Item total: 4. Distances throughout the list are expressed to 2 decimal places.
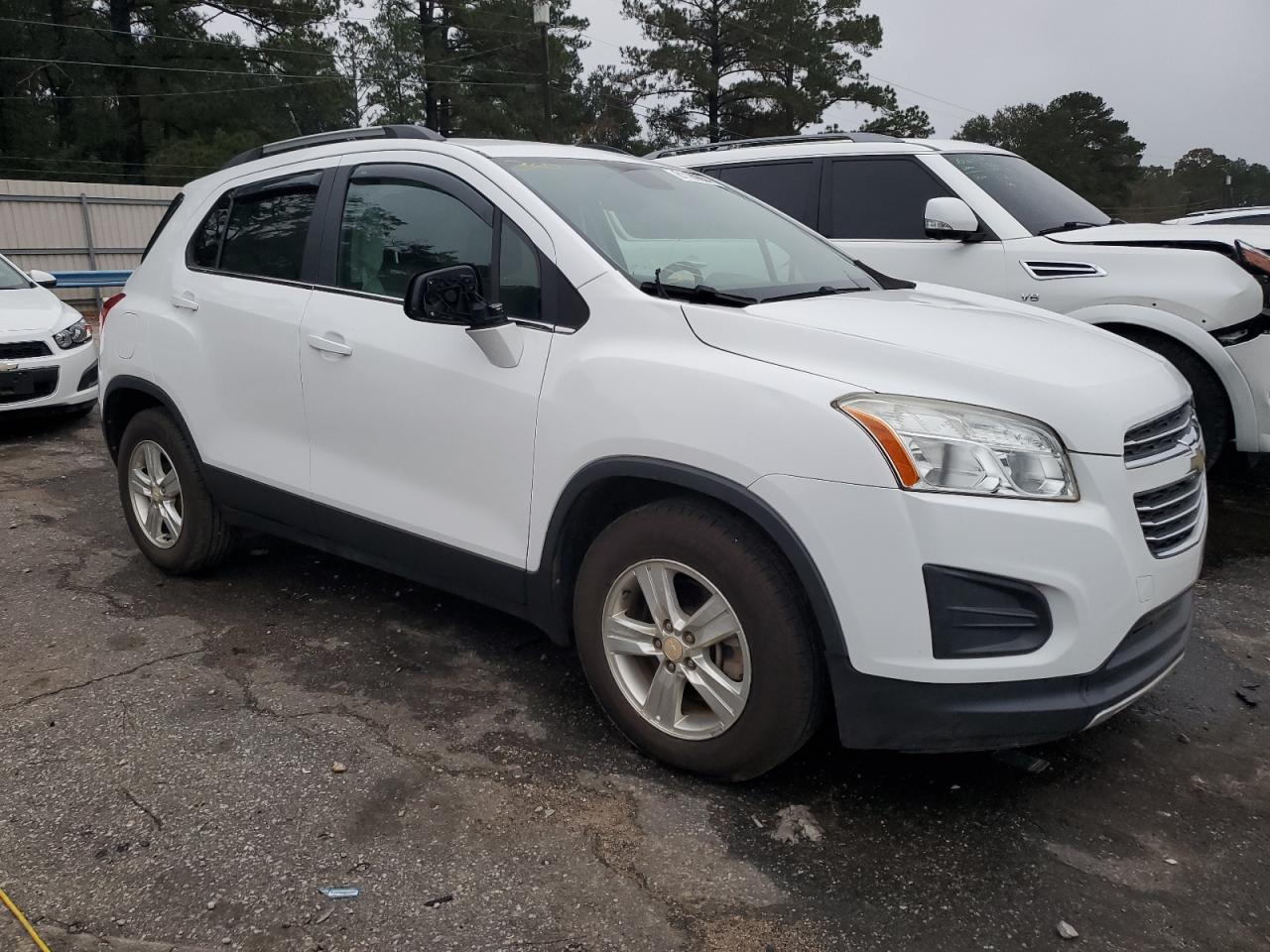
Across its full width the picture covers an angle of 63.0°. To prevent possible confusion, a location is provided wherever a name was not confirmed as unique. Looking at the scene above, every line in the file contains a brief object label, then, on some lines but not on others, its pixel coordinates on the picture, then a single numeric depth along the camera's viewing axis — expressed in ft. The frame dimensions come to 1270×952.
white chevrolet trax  8.02
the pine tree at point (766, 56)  124.36
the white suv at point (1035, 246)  16.81
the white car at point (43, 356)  24.72
